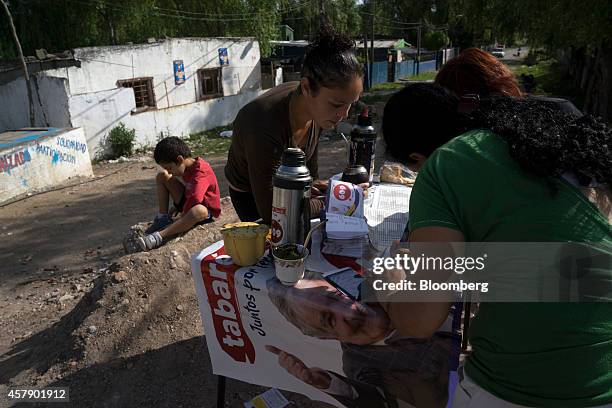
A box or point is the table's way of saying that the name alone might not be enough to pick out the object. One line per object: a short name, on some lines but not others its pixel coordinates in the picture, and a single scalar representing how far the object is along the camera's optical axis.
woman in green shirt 0.93
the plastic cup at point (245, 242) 1.58
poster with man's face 1.46
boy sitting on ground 3.65
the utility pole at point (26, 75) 9.37
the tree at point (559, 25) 7.26
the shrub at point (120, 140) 10.73
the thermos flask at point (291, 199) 1.47
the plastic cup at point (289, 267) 1.46
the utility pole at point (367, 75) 23.30
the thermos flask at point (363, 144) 2.22
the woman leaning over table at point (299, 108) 1.78
